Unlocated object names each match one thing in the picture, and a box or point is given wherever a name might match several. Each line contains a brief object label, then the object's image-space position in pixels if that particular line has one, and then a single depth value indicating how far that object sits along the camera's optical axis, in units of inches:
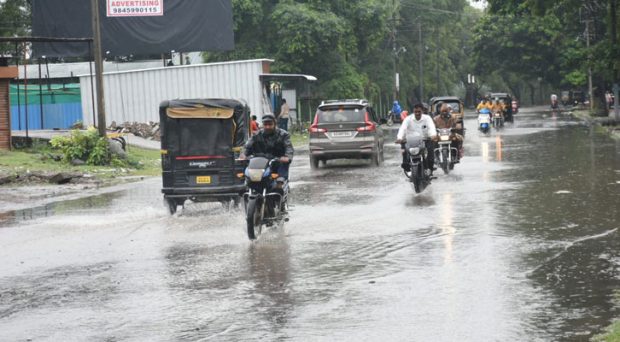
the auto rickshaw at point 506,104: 2180.1
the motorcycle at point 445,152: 924.6
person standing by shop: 1686.5
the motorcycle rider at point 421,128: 791.7
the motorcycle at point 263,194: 538.9
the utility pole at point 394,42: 2959.4
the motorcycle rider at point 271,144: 577.6
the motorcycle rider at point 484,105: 1798.7
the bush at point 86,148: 1125.1
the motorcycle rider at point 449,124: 947.1
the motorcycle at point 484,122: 1706.4
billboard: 1865.2
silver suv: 1069.1
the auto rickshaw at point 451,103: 1597.9
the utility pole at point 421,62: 3403.8
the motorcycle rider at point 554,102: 3139.8
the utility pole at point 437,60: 3778.1
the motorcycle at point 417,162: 745.0
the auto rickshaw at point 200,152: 698.8
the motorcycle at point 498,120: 1942.7
